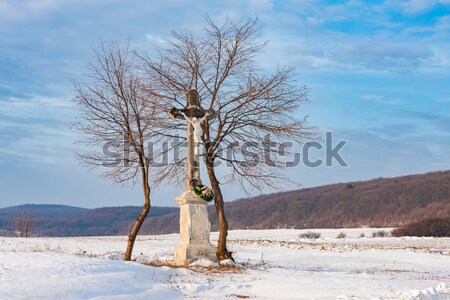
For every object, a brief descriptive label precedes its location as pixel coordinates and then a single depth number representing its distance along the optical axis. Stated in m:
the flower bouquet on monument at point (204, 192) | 16.72
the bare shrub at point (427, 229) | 47.12
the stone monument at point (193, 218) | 16.55
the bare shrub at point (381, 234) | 46.88
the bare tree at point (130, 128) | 18.83
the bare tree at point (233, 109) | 18.81
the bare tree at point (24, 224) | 45.16
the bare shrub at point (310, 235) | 45.34
